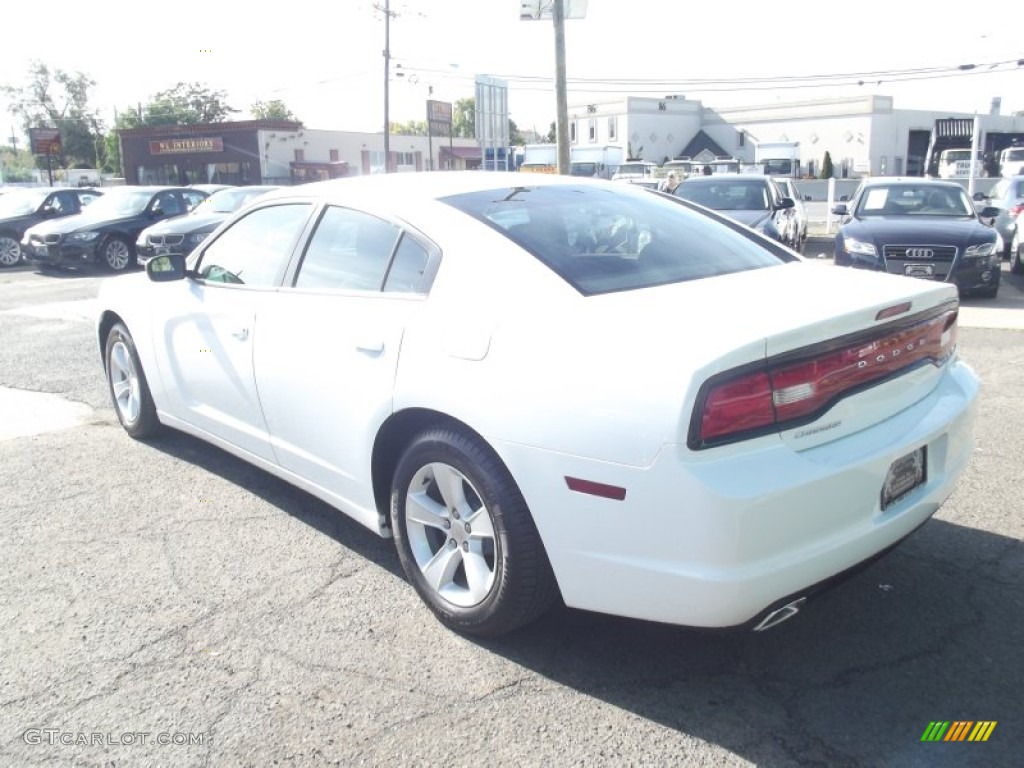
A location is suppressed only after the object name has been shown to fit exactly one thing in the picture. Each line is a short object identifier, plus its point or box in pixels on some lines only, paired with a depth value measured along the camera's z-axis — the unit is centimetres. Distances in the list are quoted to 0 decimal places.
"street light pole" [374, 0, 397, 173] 4253
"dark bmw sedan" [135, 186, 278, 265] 1536
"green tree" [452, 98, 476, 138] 12275
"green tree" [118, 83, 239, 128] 7988
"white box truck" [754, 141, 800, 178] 4156
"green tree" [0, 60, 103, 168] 8894
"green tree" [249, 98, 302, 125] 9362
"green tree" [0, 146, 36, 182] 8031
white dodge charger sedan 251
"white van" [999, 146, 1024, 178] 3128
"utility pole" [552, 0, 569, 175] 1988
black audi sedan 1024
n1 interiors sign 5103
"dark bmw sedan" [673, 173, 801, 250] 1192
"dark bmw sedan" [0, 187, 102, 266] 1890
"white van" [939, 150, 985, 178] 3481
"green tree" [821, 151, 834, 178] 5644
